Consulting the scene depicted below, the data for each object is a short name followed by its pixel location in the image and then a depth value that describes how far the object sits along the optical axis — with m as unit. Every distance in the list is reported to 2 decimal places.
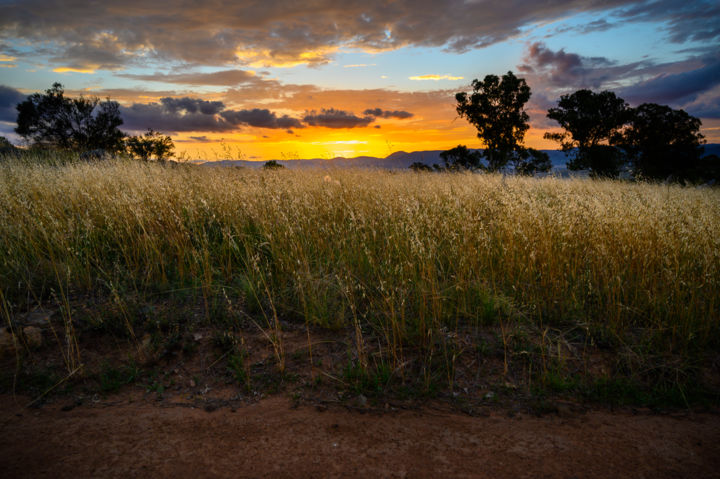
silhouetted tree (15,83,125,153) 23.89
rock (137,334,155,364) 3.13
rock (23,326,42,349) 3.21
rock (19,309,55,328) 3.40
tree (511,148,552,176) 25.30
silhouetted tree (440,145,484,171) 27.45
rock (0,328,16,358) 3.10
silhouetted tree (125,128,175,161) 25.14
